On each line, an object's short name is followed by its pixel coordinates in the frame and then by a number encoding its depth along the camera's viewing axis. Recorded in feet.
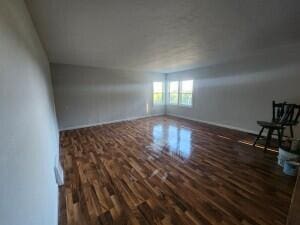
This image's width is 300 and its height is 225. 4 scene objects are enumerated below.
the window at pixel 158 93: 22.78
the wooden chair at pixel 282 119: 9.78
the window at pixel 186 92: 20.06
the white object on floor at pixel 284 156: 7.40
